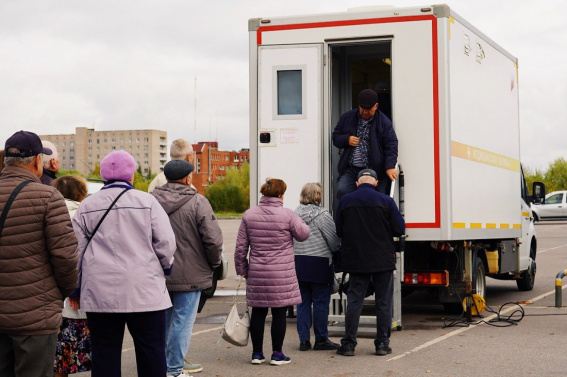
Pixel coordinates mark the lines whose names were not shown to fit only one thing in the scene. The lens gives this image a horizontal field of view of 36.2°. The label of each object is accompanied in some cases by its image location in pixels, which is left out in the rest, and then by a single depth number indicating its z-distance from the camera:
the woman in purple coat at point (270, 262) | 8.02
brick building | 160.38
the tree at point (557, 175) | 79.88
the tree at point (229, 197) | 90.31
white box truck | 9.84
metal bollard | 12.16
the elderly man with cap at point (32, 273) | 4.82
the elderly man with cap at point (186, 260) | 7.07
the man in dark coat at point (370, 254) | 8.50
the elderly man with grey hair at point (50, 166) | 6.93
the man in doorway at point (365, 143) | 9.79
